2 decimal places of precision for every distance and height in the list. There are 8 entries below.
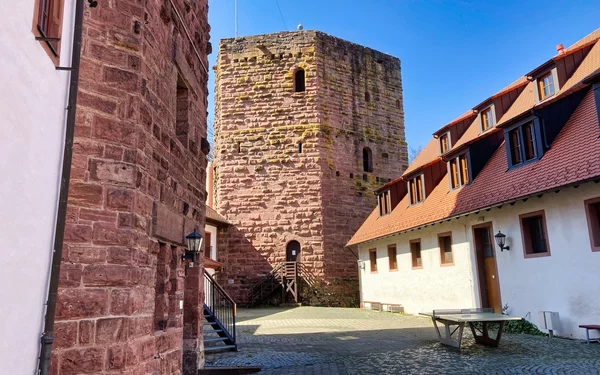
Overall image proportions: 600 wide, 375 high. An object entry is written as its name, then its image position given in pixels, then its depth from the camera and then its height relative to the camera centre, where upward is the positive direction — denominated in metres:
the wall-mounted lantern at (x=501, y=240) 11.30 +0.79
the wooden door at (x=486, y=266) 12.14 +0.21
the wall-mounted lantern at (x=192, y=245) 6.46 +0.48
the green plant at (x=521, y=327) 10.31 -1.19
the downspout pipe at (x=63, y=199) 3.54 +0.67
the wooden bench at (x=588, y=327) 8.65 -0.98
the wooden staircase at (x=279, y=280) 20.31 -0.07
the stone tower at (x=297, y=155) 20.94 +5.63
